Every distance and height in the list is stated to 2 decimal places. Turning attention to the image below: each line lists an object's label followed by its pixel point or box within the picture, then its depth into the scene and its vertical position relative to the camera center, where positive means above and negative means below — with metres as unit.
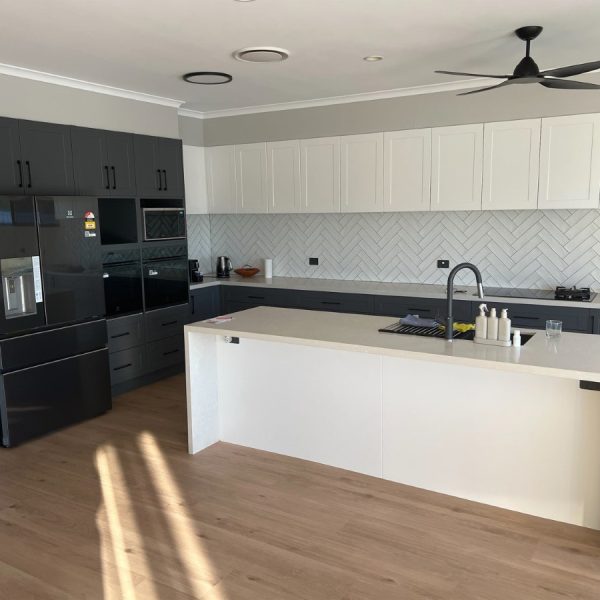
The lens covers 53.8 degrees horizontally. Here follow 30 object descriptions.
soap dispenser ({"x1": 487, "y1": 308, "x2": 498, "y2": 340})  3.04 -0.55
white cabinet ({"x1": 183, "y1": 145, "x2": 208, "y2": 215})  6.15 +0.45
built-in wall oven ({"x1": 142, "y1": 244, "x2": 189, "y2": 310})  5.30 -0.48
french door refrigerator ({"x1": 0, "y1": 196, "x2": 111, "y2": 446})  3.94 -0.65
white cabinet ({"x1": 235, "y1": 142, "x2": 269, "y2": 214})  6.04 +0.46
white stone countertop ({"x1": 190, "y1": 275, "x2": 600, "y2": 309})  4.72 -0.62
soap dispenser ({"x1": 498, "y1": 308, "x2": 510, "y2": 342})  3.00 -0.55
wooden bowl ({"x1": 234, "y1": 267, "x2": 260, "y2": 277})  6.39 -0.52
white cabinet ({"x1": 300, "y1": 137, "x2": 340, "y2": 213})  5.63 +0.45
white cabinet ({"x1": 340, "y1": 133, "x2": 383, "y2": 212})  5.41 +0.45
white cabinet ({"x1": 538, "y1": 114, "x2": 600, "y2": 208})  4.53 +0.44
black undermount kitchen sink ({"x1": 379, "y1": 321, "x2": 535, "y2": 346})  3.23 -0.62
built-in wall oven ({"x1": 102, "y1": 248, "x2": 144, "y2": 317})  4.93 -0.49
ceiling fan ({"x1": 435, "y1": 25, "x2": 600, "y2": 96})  3.00 +0.75
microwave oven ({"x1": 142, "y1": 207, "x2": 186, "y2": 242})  5.24 +0.00
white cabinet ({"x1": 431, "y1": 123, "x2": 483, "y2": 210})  4.95 +0.45
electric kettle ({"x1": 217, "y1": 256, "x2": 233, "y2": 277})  6.48 -0.48
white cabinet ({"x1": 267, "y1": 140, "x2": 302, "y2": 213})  5.84 +0.45
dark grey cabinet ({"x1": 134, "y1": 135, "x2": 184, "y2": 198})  5.20 +0.51
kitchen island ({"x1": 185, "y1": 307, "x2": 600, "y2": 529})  2.92 -1.03
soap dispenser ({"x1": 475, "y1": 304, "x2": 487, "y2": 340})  3.09 -0.55
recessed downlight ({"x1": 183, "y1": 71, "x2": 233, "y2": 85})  4.43 +1.11
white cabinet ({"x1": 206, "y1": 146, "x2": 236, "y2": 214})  6.25 +0.47
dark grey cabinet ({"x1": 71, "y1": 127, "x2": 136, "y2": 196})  4.67 +0.50
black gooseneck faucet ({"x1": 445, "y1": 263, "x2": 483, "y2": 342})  2.99 -0.38
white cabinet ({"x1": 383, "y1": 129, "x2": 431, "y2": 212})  5.18 +0.45
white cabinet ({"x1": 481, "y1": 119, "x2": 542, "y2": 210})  4.73 +0.45
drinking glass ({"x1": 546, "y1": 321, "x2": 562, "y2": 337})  3.16 -0.58
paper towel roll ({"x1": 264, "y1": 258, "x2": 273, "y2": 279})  6.42 -0.50
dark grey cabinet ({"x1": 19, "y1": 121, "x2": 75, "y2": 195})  4.25 +0.49
